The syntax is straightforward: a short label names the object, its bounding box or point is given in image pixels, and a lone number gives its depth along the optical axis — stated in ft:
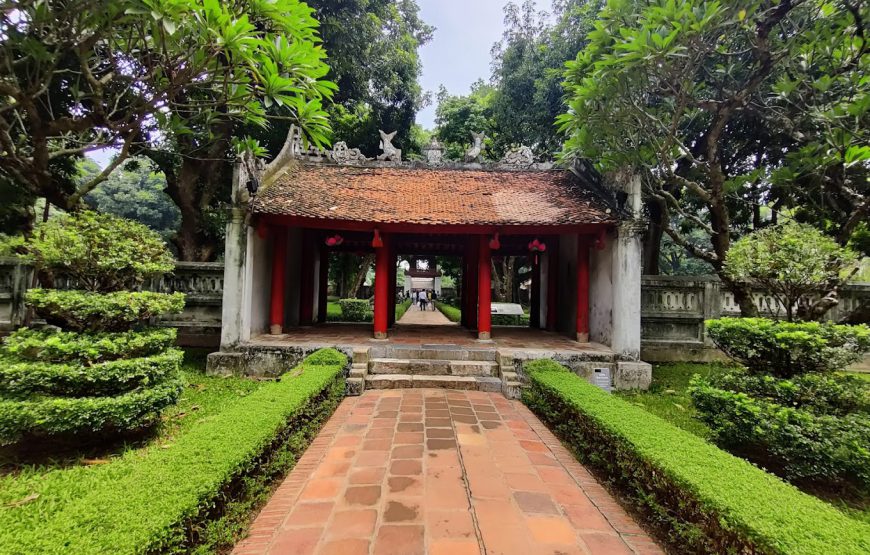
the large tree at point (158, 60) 12.34
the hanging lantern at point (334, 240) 27.55
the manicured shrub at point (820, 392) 11.72
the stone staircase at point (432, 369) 20.68
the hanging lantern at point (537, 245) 27.86
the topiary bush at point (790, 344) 11.76
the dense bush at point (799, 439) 10.59
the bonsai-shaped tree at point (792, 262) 13.17
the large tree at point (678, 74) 16.65
